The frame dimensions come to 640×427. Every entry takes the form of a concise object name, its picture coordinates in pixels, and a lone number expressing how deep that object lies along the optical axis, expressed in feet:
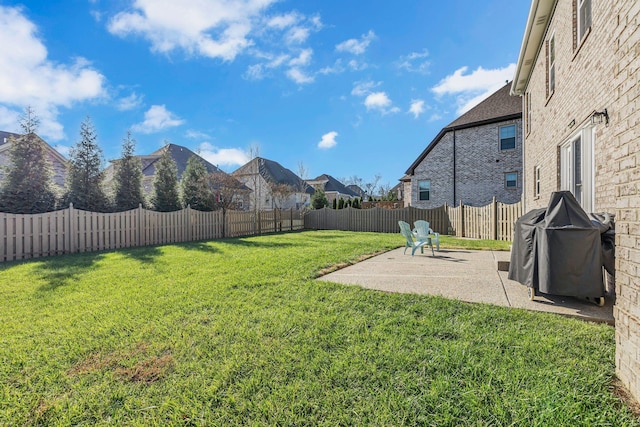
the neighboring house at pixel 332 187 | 165.89
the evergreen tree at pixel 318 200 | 91.76
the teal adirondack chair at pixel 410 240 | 26.35
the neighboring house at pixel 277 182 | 97.62
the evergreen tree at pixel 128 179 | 45.37
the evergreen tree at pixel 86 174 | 40.52
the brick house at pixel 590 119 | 6.76
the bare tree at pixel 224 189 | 57.00
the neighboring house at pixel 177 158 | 89.92
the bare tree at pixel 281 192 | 96.89
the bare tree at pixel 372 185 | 168.45
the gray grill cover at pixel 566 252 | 11.53
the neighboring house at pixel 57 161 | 54.65
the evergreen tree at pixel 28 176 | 36.11
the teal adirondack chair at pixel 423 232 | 27.56
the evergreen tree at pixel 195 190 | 53.21
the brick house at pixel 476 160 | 57.31
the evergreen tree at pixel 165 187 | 49.06
